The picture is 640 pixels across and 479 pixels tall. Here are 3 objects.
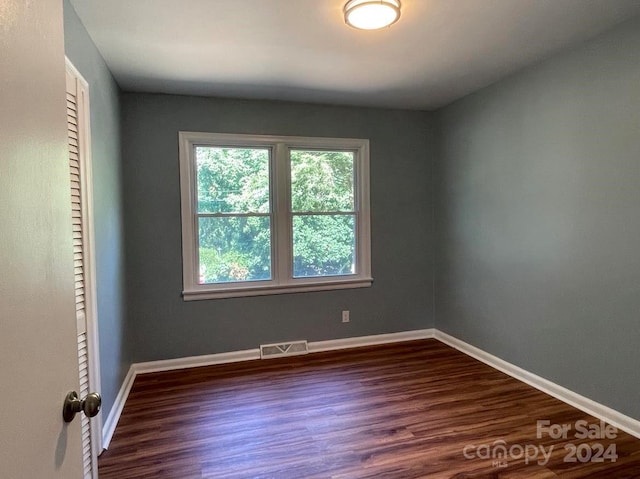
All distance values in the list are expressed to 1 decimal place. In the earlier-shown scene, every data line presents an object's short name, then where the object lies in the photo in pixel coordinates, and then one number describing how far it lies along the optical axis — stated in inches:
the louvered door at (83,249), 77.5
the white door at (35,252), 26.0
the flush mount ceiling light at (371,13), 77.6
